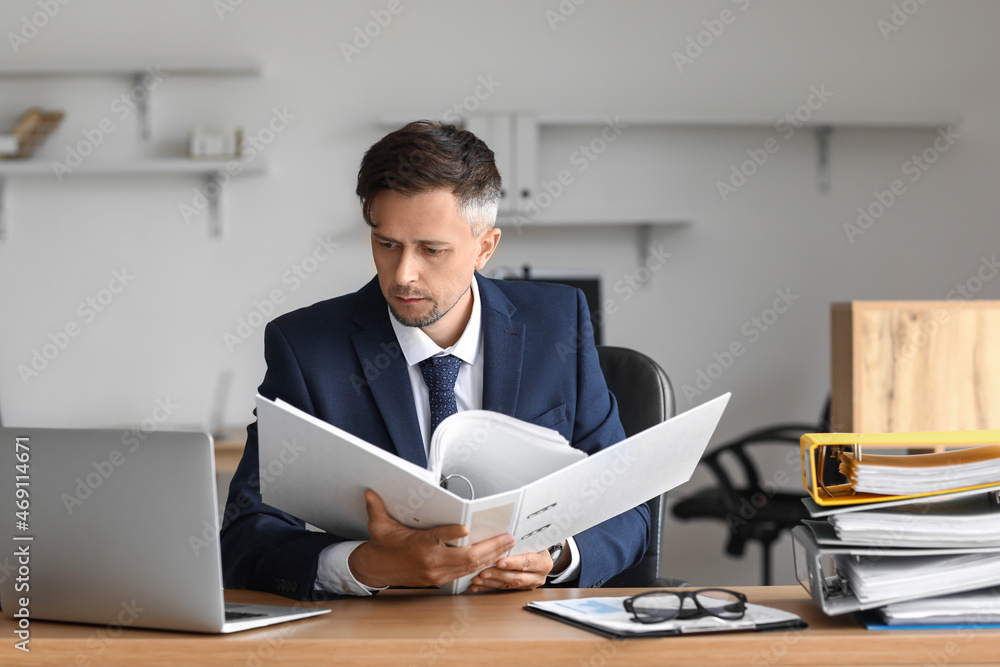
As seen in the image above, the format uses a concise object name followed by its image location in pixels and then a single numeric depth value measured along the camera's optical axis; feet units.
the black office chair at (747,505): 9.51
